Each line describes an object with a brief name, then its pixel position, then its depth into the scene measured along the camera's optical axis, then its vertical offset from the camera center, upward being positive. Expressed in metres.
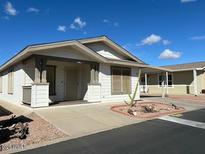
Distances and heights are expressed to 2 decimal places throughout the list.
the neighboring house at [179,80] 17.14 +0.14
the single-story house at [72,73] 8.11 +0.61
